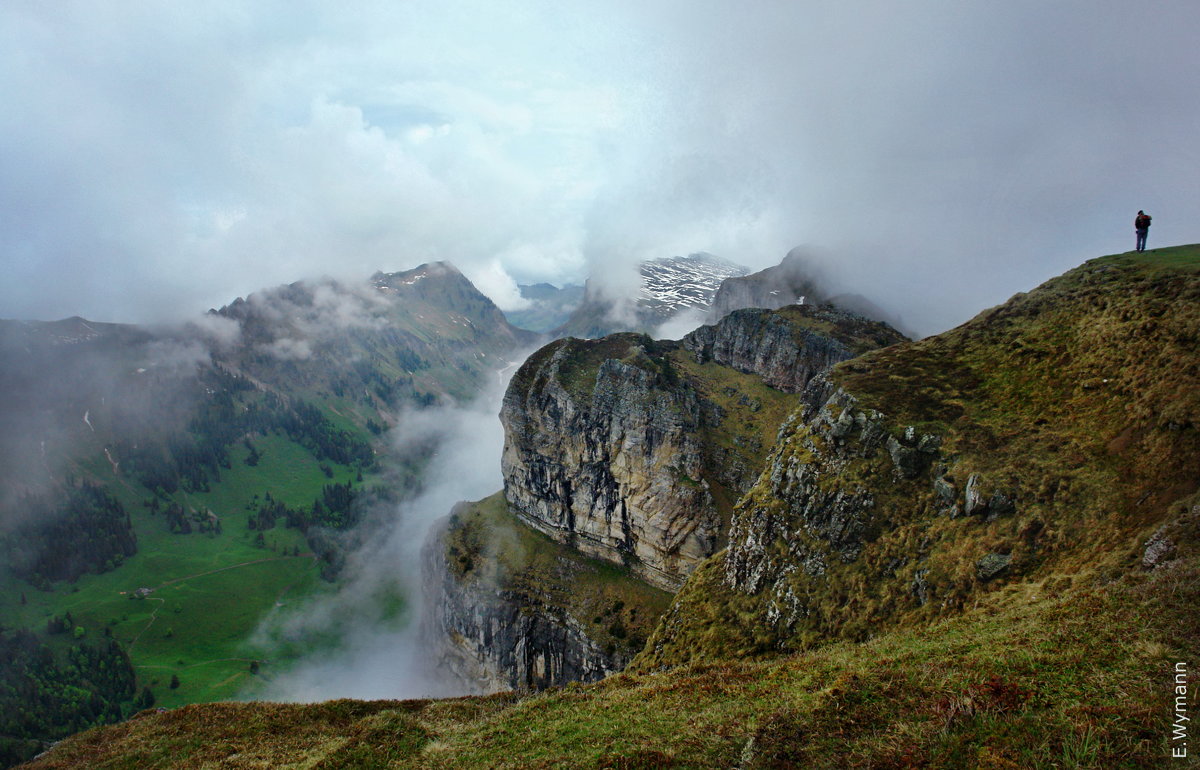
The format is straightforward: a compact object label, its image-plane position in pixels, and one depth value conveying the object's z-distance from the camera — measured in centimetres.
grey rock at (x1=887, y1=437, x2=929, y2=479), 4041
